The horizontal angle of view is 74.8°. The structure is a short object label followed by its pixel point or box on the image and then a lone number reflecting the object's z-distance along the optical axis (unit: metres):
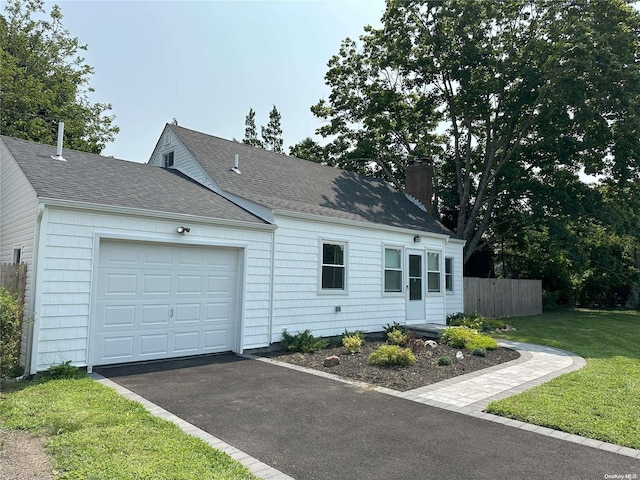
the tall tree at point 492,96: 17.27
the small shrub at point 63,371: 6.63
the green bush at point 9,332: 6.27
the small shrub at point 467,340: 10.20
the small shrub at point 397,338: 10.56
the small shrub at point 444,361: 8.47
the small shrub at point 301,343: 9.73
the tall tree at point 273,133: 39.59
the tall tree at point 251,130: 39.59
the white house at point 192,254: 7.07
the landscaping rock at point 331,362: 8.45
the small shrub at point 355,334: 10.99
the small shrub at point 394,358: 8.34
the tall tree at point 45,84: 22.58
